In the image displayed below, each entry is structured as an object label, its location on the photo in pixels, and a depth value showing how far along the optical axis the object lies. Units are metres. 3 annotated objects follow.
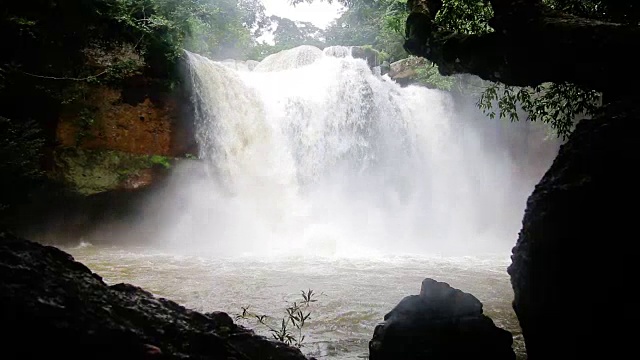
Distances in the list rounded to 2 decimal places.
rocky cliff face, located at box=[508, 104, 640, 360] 2.64
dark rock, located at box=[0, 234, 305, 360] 1.64
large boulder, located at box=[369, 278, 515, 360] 3.18
